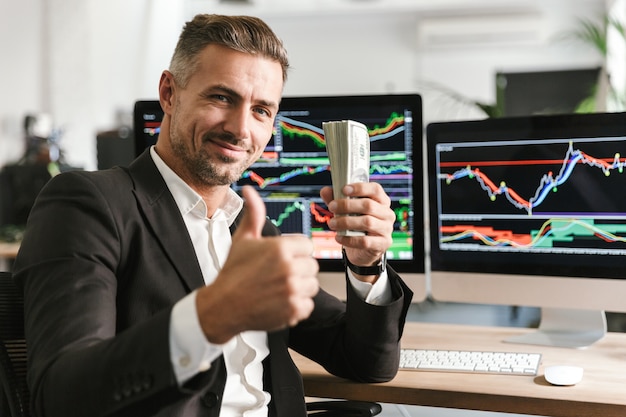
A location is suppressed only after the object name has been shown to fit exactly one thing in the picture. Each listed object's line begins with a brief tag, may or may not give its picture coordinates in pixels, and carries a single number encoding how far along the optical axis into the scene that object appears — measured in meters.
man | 0.80
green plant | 3.38
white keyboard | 1.44
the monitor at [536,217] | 1.60
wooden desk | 1.26
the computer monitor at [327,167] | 1.76
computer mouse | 1.33
